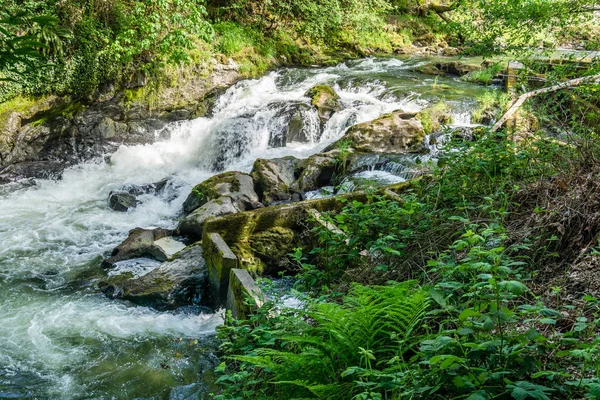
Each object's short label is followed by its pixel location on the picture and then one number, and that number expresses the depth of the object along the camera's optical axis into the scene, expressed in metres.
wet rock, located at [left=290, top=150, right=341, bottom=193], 8.84
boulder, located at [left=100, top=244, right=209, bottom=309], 5.81
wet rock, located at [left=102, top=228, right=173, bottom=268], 7.10
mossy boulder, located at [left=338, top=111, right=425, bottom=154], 9.61
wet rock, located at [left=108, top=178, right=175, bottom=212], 9.14
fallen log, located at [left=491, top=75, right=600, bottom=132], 4.61
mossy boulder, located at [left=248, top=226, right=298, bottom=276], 6.16
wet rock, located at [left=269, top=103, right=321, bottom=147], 11.28
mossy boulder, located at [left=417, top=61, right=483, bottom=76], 15.05
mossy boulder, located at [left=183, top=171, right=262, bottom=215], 8.32
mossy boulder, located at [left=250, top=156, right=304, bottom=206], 8.66
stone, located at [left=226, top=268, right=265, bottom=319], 4.27
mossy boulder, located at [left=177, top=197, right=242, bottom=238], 7.61
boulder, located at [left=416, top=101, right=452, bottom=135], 10.40
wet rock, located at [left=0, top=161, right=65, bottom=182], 10.30
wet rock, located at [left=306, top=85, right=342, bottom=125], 11.52
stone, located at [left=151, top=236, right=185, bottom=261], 7.07
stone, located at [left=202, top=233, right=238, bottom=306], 5.24
